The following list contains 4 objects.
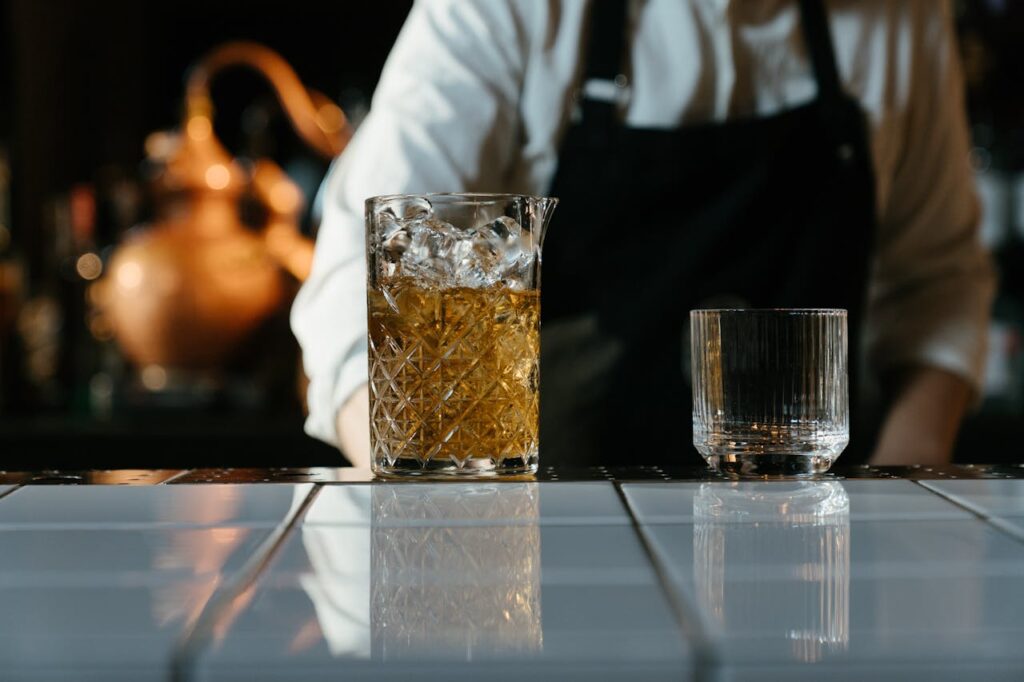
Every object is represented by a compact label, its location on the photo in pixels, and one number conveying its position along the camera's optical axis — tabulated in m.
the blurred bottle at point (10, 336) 2.37
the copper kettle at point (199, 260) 2.09
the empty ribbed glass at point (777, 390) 0.68
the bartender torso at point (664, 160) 1.31
